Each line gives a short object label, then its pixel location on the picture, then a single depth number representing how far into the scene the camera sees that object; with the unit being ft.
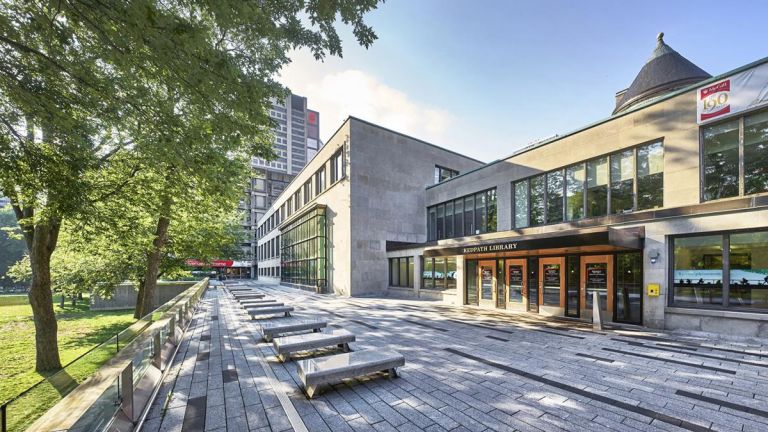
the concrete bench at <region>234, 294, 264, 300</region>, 56.38
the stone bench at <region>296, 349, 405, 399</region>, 16.80
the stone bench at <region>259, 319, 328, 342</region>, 28.07
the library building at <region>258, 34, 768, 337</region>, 31.86
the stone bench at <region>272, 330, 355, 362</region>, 22.53
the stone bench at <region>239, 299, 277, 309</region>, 47.67
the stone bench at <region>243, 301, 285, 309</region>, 44.57
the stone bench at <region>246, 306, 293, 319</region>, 39.04
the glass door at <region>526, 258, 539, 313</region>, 47.91
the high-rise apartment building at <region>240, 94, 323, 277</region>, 256.93
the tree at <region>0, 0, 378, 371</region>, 14.43
